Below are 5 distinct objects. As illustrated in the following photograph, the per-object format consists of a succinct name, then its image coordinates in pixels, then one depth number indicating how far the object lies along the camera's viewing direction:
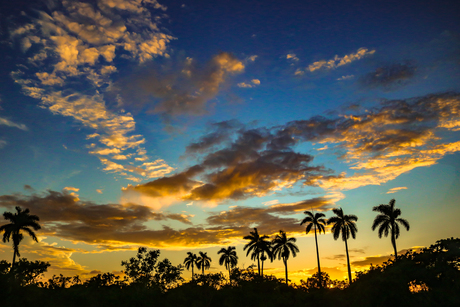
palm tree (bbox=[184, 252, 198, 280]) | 95.38
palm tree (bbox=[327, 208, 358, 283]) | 55.25
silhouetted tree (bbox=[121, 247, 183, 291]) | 61.16
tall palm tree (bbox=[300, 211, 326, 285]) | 60.22
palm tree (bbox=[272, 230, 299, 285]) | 64.00
